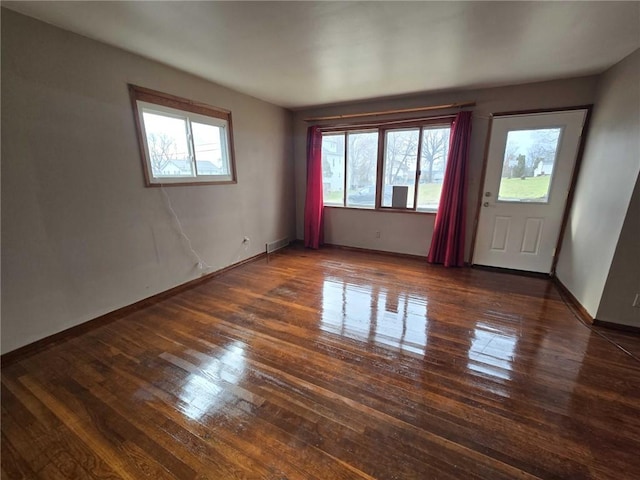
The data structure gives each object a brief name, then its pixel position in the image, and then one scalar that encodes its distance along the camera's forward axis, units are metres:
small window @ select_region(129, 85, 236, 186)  2.62
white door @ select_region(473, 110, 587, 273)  3.18
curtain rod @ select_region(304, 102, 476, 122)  3.49
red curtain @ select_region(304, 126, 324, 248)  4.52
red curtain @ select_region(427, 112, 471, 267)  3.53
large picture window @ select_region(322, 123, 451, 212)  3.88
